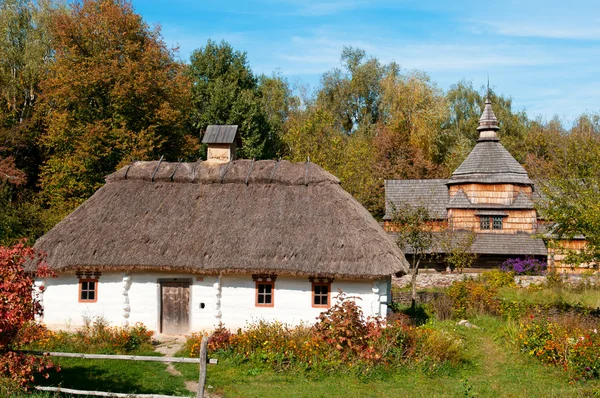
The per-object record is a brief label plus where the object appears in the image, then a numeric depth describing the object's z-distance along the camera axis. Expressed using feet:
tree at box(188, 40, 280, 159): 112.78
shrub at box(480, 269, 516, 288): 82.79
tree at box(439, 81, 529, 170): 149.79
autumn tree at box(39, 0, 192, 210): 89.10
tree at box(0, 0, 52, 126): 97.76
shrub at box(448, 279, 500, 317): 60.38
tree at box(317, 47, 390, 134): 152.46
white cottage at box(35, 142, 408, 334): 51.85
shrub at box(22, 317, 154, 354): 45.85
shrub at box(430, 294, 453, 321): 60.59
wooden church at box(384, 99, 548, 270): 98.78
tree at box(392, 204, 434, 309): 73.05
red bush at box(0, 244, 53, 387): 28.27
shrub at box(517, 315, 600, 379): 39.39
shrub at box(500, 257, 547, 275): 92.89
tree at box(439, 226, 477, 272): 92.63
